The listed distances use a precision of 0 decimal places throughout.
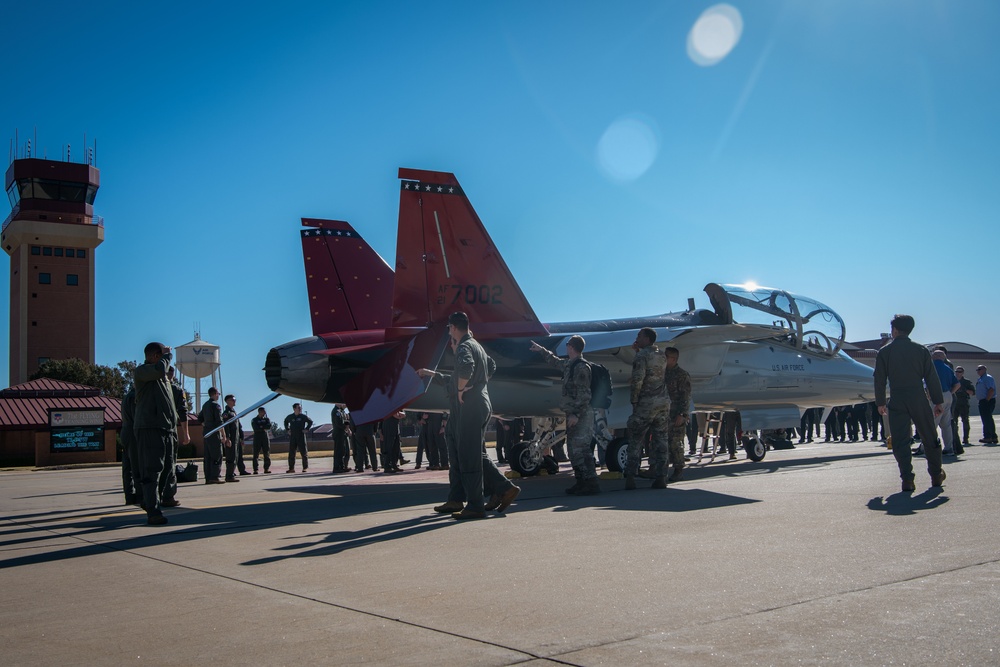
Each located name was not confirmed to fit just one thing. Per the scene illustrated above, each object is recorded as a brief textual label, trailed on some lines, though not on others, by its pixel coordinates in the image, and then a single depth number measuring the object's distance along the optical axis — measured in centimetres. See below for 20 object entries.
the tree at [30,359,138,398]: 7175
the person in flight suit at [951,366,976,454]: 1703
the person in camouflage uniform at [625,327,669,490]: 970
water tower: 5028
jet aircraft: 1089
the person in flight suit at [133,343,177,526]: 804
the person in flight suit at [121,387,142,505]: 857
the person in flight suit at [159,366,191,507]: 891
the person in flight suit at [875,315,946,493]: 799
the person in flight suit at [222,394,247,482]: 1587
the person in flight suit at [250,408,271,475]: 1962
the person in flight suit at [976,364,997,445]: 1740
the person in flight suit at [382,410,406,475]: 1859
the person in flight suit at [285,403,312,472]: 2036
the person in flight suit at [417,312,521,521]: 729
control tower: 7981
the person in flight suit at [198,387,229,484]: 1538
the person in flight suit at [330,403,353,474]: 1945
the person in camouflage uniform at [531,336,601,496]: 912
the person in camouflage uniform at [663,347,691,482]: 1063
